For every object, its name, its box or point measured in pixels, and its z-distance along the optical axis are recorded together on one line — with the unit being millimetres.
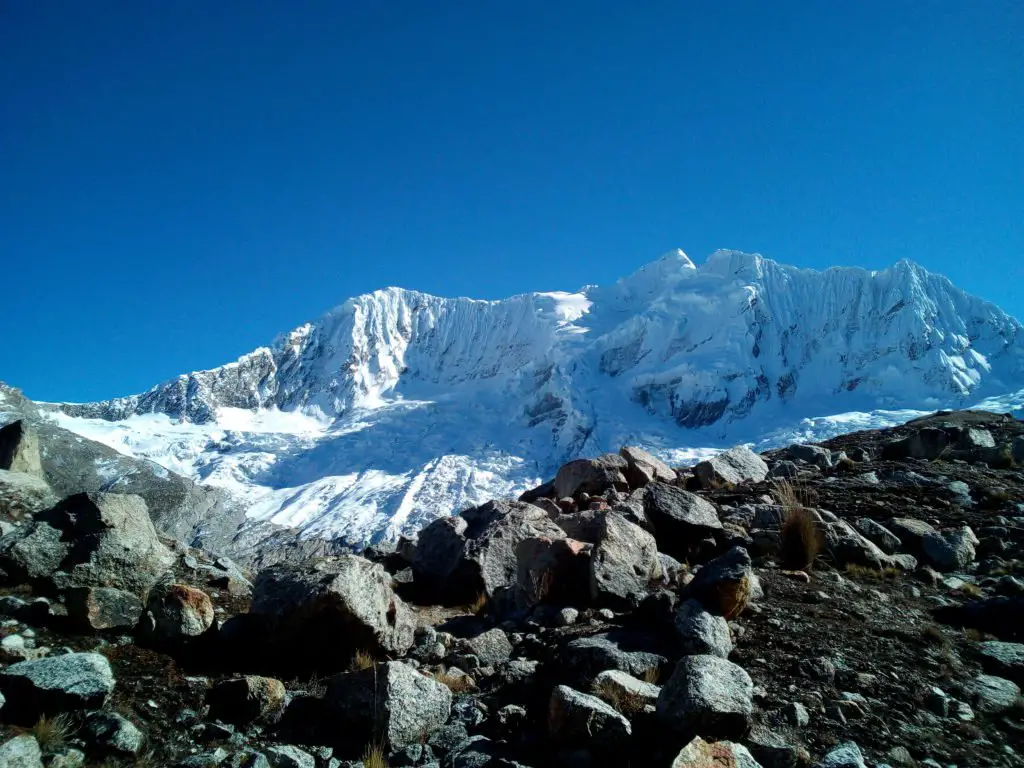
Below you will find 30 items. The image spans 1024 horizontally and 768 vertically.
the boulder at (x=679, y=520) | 7703
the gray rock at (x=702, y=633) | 4336
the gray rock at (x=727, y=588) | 4812
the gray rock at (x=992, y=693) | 3844
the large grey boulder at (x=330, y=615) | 4898
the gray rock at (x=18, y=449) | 11336
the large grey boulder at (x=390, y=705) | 3795
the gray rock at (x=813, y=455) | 13954
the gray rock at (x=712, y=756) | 2922
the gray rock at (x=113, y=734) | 3500
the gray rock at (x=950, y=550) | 6953
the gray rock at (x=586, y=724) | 3363
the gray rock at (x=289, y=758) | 3492
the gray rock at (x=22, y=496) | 7796
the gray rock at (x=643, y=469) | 12797
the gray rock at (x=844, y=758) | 3053
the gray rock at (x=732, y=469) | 12359
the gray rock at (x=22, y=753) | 3104
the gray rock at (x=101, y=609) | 4781
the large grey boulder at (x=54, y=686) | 3629
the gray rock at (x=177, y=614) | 4805
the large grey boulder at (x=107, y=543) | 5395
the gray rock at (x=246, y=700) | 4035
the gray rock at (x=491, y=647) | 4973
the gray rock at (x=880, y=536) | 7312
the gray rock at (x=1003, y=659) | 4281
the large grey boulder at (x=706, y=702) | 3311
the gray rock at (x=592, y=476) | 12352
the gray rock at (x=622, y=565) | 5750
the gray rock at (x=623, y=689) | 3721
